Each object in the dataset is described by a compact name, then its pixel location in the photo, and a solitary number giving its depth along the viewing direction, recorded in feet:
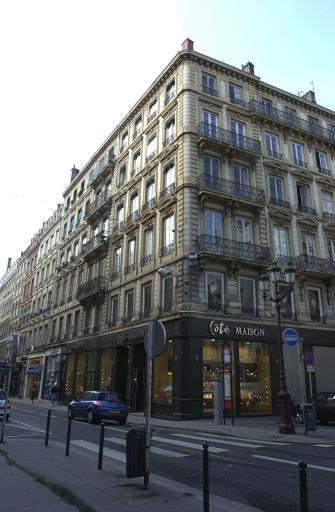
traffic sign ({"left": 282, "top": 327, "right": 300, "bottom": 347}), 48.88
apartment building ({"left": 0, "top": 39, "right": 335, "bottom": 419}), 72.13
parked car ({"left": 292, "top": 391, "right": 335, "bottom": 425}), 58.65
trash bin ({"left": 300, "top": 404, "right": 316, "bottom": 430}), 46.56
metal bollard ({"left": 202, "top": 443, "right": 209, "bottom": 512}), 16.09
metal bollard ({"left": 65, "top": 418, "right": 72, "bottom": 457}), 29.81
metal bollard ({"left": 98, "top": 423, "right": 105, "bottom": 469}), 25.00
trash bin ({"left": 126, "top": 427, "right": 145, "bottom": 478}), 20.83
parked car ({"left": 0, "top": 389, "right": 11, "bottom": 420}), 61.99
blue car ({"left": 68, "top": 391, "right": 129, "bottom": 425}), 57.52
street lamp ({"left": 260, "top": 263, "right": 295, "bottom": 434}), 47.29
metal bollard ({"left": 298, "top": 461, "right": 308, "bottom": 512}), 12.49
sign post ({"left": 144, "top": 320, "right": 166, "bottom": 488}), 21.70
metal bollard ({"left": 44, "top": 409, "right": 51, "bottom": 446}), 34.10
